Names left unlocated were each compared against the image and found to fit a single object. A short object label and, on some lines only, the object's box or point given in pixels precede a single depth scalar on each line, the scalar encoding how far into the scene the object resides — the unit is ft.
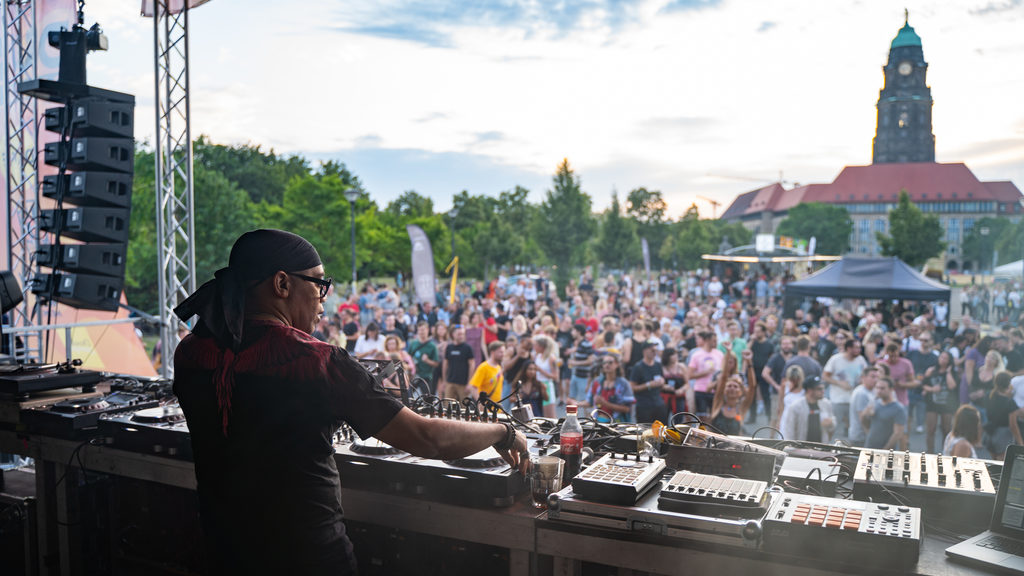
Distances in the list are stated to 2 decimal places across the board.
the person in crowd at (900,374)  23.58
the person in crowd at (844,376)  23.21
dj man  5.90
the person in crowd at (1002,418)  19.35
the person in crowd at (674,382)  22.80
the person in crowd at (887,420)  19.99
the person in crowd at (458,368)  26.58
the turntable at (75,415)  11.09
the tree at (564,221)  123.24
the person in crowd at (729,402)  20.66
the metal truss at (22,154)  20.44
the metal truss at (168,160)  18.80
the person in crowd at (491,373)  21.09
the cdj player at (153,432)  9.94
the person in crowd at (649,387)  21.75
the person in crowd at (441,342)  29.19
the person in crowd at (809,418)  19.57
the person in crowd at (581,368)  28.02
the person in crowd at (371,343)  28.73
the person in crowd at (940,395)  24.71
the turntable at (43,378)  12.12
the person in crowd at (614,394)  21.59
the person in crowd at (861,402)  20.86
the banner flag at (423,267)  46.06
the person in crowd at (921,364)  26.86
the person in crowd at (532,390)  20.21
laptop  6.30
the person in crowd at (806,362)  22.65
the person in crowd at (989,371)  22.29
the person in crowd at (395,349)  26.48
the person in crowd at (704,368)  24.25
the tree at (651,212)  204.85
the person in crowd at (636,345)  25.17
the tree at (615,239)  136.77
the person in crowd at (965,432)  17.11
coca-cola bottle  8.45
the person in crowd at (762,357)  28.73
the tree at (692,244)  200.85
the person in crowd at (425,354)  29.04
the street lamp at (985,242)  219.41
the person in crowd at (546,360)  24.94
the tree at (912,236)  165.48
